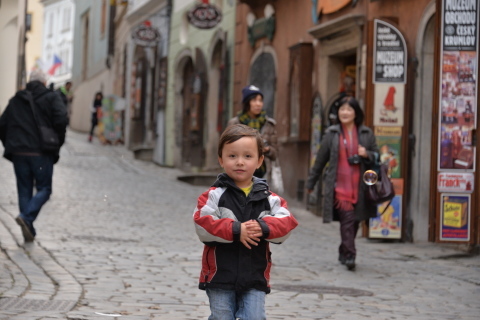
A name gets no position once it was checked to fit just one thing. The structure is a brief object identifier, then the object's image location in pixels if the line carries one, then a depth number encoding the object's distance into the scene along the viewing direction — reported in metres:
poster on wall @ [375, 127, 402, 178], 13.97
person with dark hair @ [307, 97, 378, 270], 10.56
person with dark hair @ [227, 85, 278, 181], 10.66
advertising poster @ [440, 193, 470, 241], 12.59
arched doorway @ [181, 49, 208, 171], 26.23
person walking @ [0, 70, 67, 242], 11.27
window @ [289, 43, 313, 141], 18.52
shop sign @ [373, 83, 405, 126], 13.87
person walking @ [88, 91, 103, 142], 37.03
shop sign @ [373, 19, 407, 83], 13.77
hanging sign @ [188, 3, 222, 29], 23.44
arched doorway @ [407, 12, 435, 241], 14.09
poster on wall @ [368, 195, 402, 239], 13.91
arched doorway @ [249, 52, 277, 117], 20.64
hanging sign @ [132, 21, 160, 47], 29.17
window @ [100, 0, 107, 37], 41.98
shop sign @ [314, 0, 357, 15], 16.95
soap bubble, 9.89
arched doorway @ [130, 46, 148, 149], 33.91
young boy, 5.07
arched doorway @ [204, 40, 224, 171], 25.33
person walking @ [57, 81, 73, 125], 25.05
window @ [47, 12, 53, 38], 50.85
